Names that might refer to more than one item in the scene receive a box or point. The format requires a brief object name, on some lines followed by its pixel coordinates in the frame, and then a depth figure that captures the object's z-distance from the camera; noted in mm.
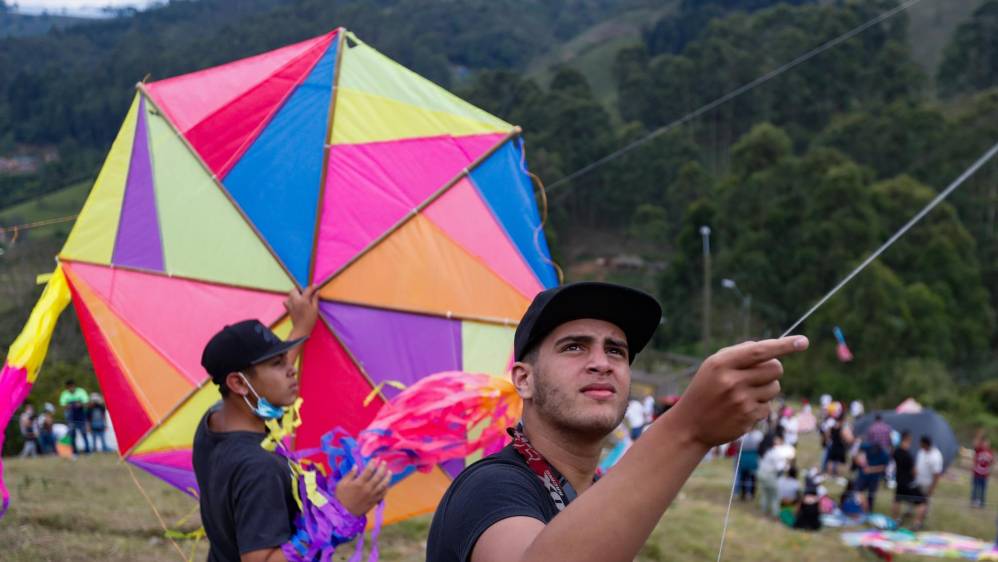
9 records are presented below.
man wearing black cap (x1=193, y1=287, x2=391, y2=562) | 3393
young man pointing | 1655
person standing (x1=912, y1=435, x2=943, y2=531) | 14039
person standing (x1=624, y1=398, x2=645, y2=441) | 16578
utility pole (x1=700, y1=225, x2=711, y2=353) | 45906
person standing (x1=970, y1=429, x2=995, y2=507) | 15312
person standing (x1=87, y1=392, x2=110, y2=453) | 14734
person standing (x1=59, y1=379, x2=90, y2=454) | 14688
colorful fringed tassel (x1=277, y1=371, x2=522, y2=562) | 5184
